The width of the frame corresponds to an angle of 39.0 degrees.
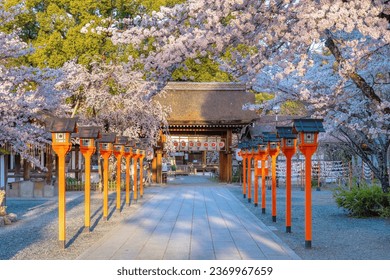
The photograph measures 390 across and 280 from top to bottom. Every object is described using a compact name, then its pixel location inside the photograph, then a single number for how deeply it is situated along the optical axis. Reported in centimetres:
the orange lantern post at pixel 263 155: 1488
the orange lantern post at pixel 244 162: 1989
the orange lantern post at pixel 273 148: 1352
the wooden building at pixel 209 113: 2881
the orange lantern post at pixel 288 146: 1116
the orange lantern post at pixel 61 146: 916
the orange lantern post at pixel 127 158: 1708
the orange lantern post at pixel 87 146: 1115
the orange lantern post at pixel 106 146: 1349
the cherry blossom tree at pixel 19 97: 1276
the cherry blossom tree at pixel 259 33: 665
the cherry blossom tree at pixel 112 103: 2259
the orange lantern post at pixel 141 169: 2050
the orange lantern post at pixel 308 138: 923
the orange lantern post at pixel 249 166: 1823
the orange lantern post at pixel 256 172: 1688
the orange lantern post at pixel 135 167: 1873
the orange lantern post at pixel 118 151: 1534
